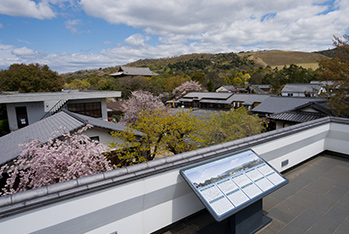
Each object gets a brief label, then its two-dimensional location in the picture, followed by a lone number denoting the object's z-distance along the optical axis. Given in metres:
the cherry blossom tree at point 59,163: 5.40
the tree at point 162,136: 8.64
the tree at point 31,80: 29.73
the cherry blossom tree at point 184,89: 55.08
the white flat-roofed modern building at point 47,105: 17.98
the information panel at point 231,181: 2.93
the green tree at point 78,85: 55.83
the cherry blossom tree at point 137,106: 21.28
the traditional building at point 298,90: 41.43
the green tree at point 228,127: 10.14
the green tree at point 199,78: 66.12
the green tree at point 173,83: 57.62
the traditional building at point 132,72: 72.24
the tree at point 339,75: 10.66
